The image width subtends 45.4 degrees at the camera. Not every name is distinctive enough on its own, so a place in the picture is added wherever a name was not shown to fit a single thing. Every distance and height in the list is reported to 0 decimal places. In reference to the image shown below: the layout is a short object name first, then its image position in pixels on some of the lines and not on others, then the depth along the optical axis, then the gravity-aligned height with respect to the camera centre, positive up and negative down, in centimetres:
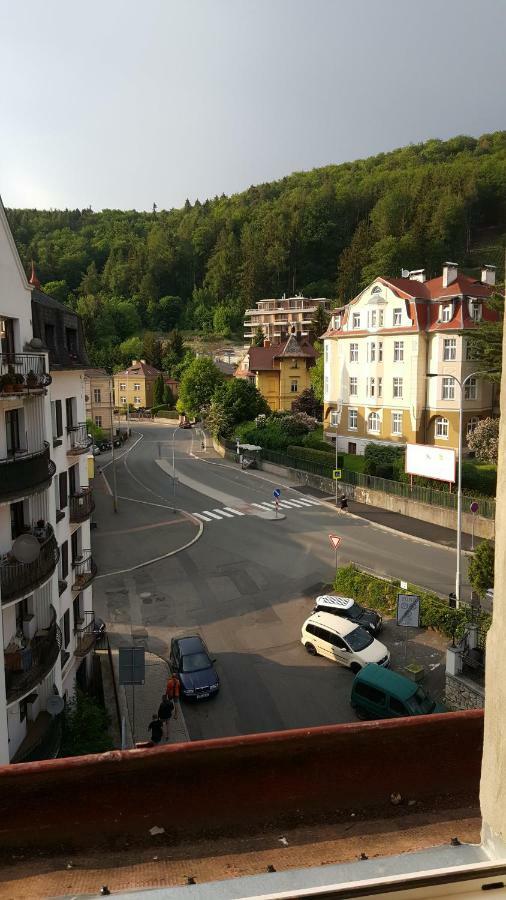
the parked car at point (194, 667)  1700 -804
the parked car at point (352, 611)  2042 -760
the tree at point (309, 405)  6266 -164
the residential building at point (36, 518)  1257 -320
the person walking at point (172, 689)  1680 -826
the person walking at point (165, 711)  1557 -825
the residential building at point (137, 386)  10744 +75
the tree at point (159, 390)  10620 +5
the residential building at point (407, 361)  4006 +198
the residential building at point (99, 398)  7375 -95
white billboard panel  3070 -383
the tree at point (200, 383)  7681 +89
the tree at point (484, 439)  3281 -285
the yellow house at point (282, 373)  7125 +195
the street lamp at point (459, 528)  2033 -505
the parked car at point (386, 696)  1523 -787
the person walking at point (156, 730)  1469 -822
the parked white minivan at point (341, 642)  1820 -781
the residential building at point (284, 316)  11738 +1440
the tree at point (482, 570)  1862 -565
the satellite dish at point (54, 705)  1362 -705
